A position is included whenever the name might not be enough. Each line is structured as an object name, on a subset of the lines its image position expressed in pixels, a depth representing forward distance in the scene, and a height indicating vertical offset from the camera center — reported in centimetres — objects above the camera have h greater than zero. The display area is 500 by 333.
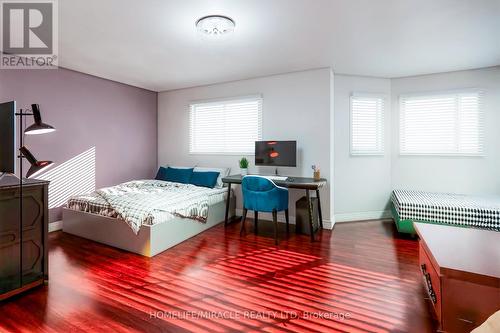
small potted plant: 453 -1
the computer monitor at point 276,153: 402 +17
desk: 340 -28
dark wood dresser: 206 -64
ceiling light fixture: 247 +139
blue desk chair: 344 -44
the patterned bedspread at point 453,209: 316 -61
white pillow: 462 -17
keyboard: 379 -23
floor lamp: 212 +1
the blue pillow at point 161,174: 499 -22
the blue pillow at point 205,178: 452 -27
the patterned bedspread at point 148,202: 299 -52
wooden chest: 144 -70
